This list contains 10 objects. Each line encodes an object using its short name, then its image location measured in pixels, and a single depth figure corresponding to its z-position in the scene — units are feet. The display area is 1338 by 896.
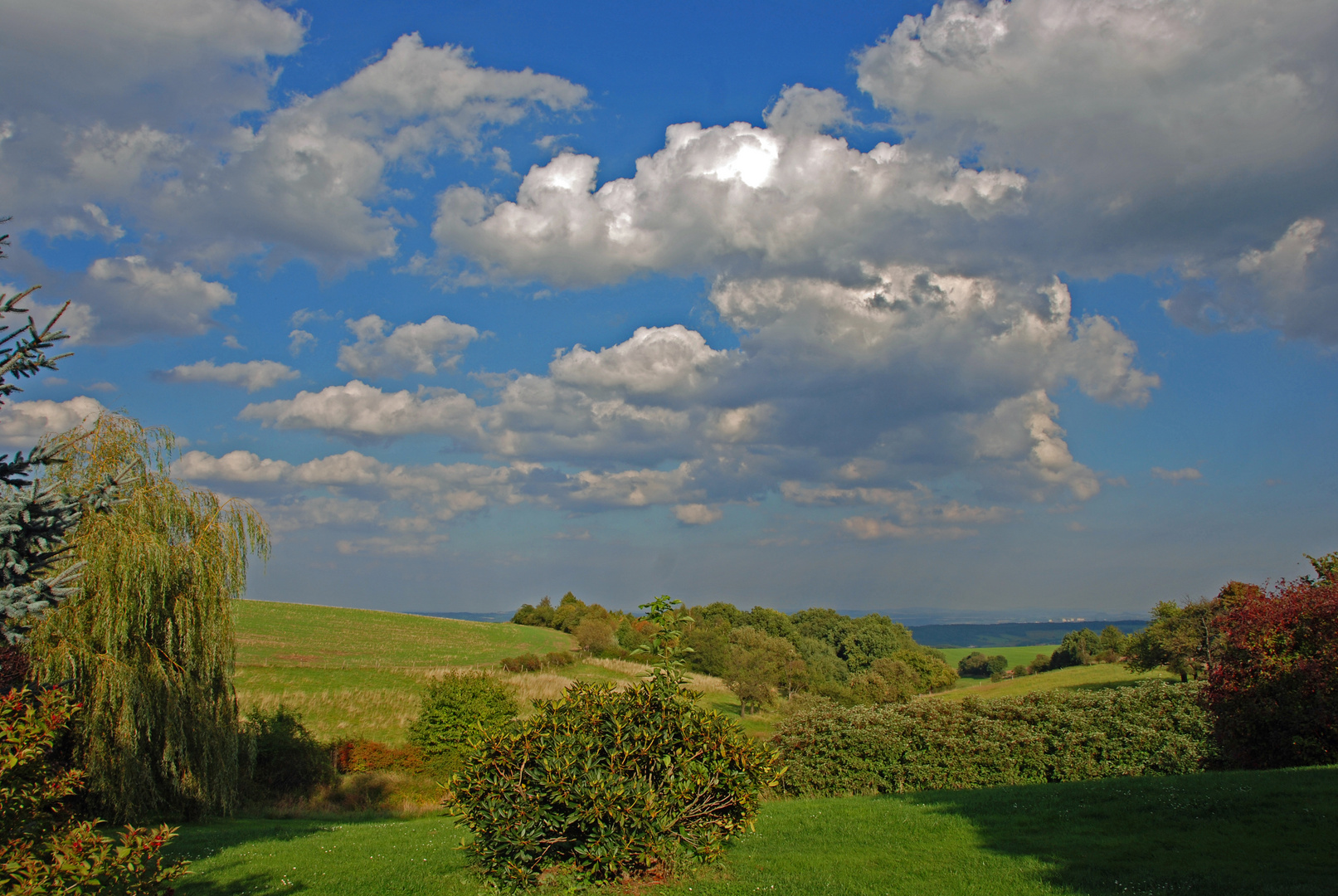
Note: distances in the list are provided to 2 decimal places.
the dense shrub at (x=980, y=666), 442.91
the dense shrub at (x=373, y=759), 109.60
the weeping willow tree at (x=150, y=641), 56.90
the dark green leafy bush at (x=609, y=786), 28.43
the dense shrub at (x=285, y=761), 96.17
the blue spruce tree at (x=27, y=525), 21.33
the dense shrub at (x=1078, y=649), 347.36
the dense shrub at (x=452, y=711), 98.37
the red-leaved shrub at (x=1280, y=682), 50.75
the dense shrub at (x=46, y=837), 16.02
